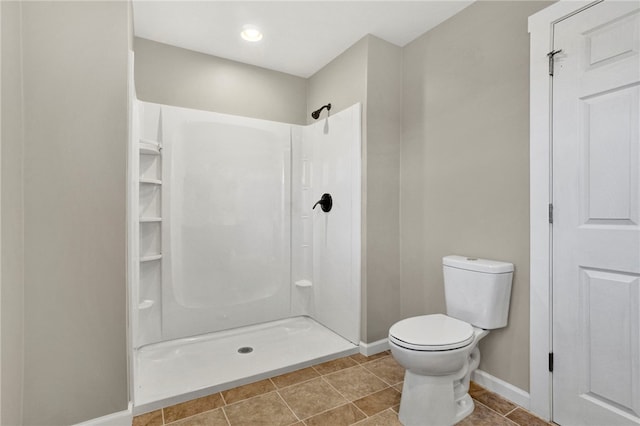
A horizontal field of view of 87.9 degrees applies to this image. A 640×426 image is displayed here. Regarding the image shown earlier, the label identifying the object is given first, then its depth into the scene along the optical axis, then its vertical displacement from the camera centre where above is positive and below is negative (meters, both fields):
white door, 1.34 -0.02
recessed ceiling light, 2.30 +1.29
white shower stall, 2.35 -0.25
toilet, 1.52 -0.60
